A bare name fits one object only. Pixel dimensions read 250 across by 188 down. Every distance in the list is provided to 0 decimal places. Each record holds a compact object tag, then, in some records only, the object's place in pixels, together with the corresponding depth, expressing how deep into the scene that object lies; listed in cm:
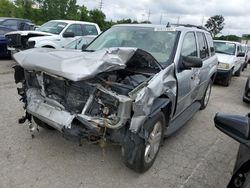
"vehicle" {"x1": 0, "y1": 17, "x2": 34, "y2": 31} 891
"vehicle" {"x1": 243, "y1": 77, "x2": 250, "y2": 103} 531
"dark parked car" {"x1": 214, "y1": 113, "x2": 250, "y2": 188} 149
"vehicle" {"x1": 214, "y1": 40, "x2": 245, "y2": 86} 730
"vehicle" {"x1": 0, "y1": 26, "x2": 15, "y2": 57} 738
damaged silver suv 208
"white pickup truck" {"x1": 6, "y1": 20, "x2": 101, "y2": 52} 649
